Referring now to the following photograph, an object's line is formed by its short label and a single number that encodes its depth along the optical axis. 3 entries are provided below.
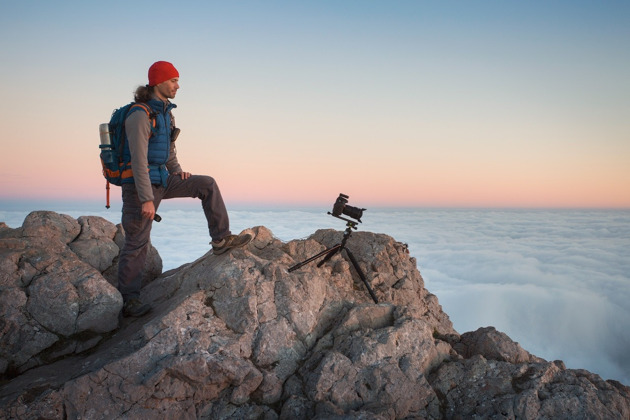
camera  8.45
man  7.64
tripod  8.29
